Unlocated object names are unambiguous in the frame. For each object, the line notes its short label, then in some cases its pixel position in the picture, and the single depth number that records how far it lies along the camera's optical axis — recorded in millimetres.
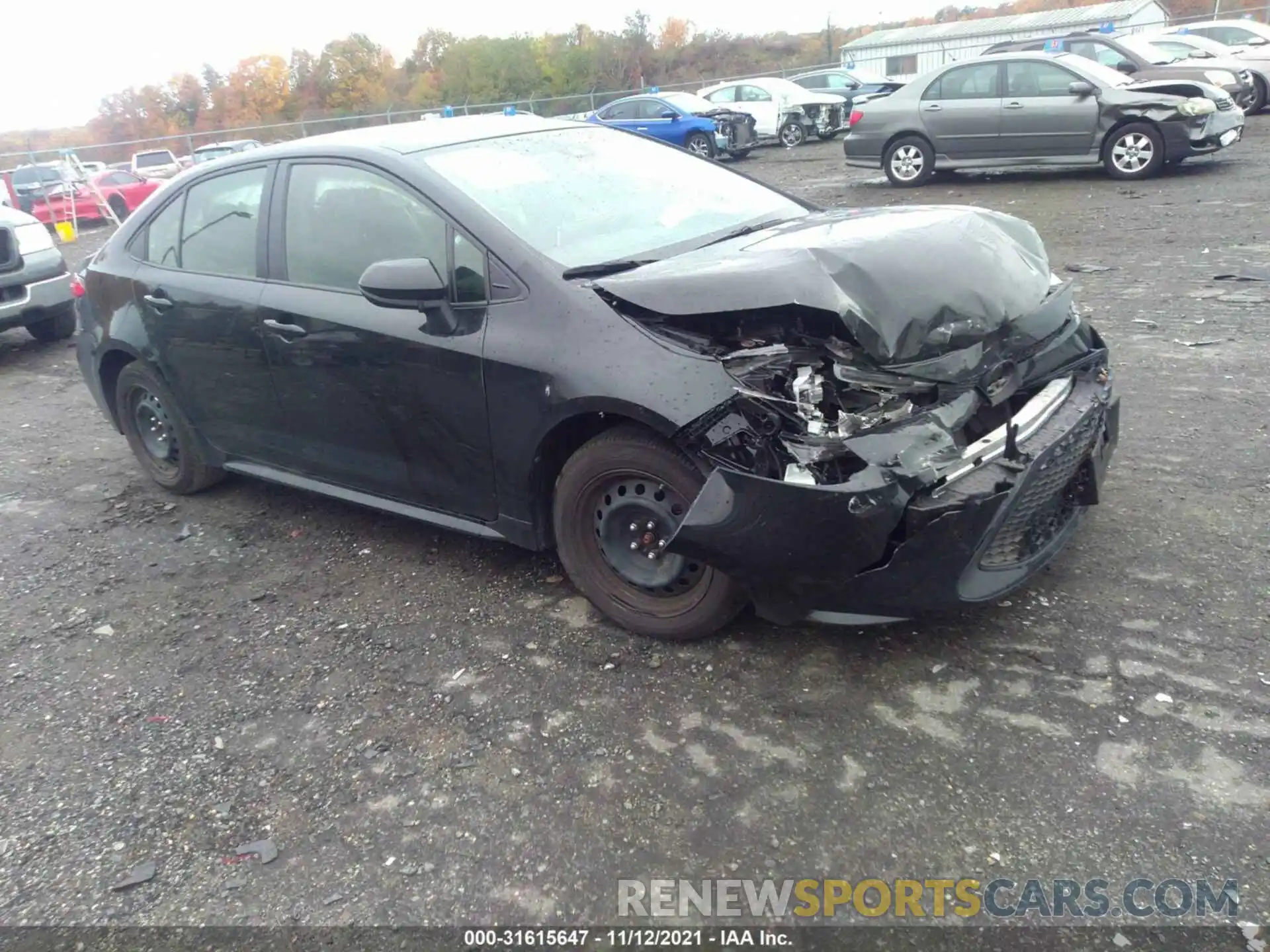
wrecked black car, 2885
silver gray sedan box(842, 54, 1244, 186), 11609
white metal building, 36594
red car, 20656
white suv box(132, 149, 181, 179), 25875
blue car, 19906
